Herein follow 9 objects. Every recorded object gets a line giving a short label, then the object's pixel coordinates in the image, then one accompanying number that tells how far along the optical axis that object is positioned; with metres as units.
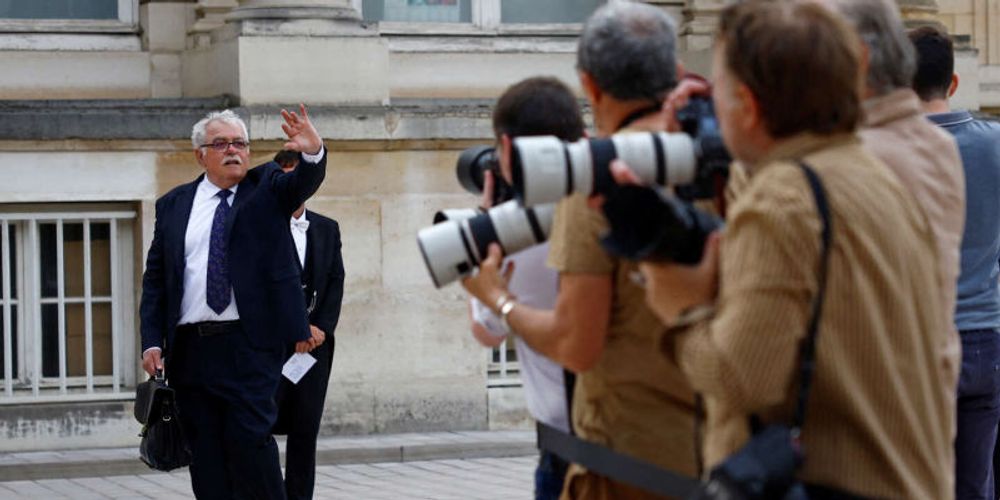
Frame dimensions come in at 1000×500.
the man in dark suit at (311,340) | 9.45
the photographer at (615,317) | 4.35
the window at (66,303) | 12.51
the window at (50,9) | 13.32
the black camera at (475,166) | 5.24
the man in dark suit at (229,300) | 8.01
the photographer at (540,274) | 5.00
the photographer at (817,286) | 3.34
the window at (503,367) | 13.29
